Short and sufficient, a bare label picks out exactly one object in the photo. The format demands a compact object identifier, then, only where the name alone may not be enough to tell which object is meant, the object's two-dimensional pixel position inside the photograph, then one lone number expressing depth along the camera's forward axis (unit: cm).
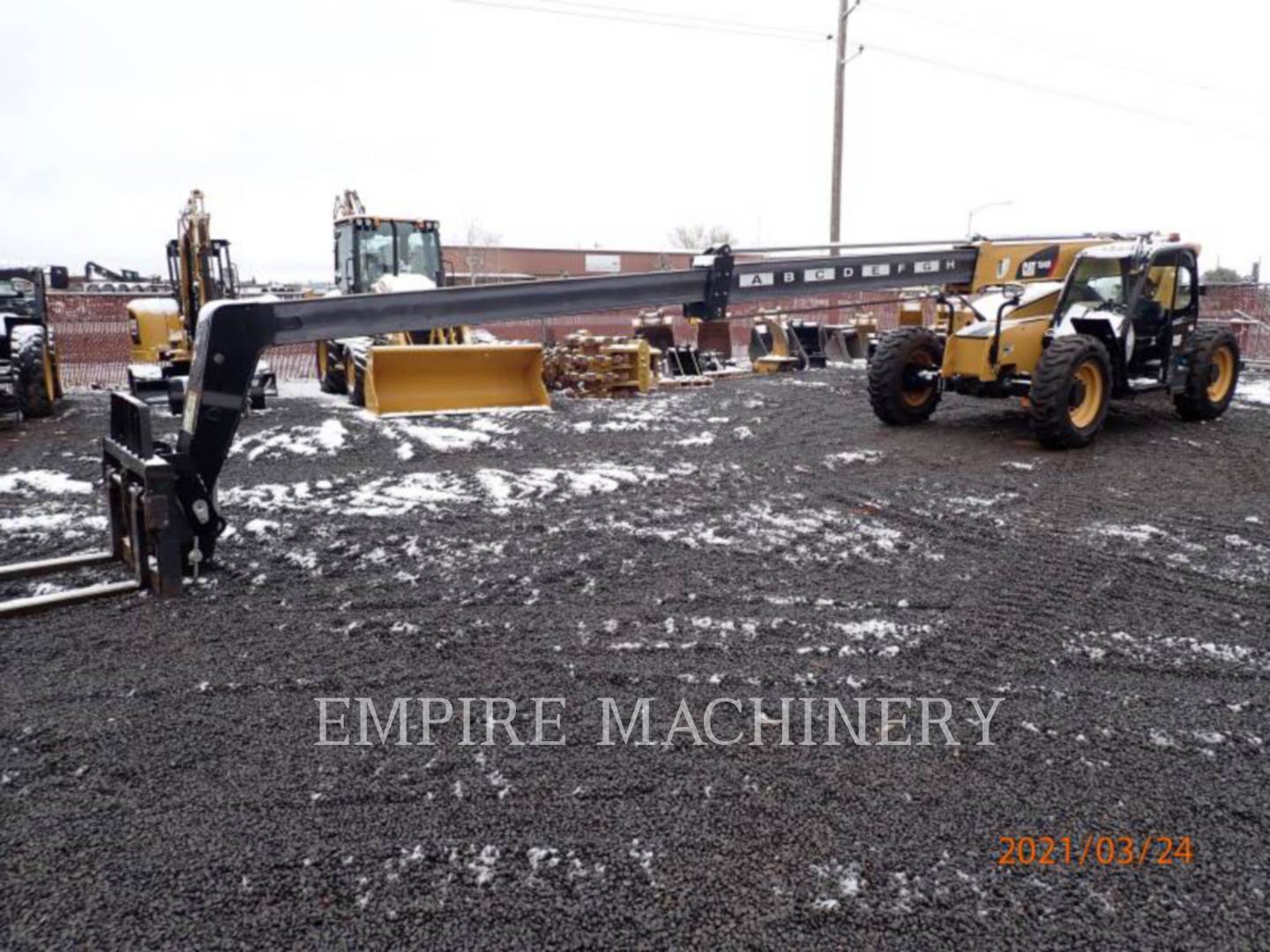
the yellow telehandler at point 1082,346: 913
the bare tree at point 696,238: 5552
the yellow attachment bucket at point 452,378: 1156
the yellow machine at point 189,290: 1253
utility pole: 2028
